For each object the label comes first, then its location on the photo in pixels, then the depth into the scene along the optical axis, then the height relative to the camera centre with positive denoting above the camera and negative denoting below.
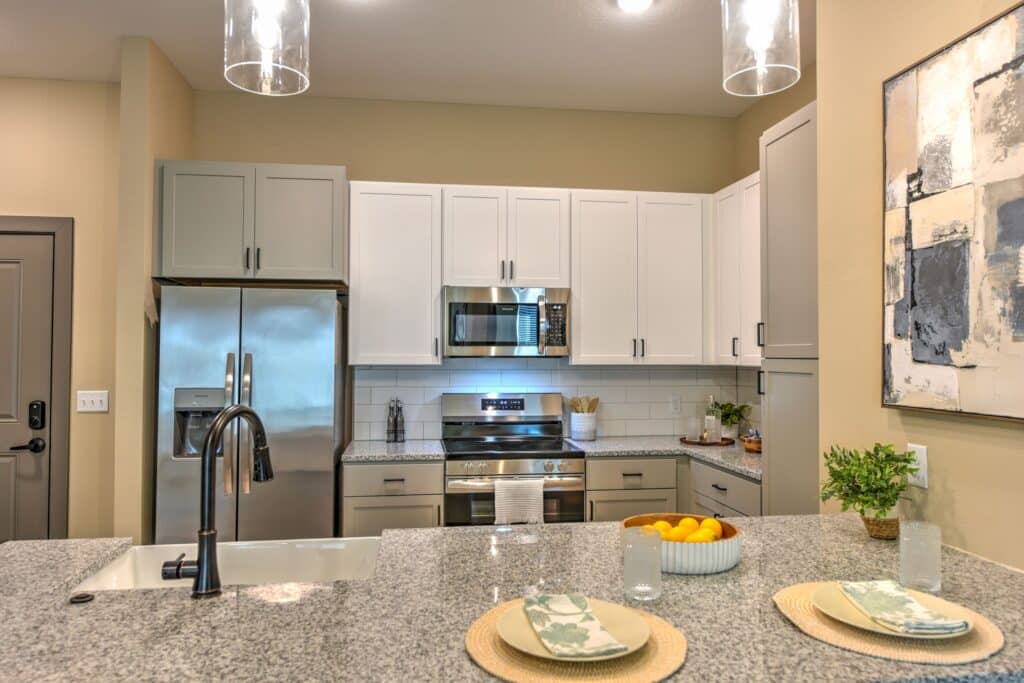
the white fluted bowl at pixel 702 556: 1.48 -0.43
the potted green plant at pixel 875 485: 1.72 -0.32
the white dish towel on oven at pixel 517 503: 3.42 -0.73
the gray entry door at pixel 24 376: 3.68 -0.12
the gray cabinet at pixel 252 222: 3.41 +0.66
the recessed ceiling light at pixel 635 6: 3.00 +1.52
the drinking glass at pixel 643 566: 1.33 -0.40
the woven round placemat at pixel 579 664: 1.01 -0.46
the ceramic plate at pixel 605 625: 1.06 -0.44
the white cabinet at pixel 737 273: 3.47 +0.44
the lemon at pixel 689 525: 1.60 -0.39
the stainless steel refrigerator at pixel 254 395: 3.25 -0.19
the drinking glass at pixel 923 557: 1.36 -0.39
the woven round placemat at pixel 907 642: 1.08 -0.46
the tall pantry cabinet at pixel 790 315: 2.40 +0.15
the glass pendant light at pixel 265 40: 1.26 +0.57
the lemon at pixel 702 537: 1.51 -0.39
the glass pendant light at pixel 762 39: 1.31 +0.60
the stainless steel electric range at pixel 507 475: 3.46 -0.60
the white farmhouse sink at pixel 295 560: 2.08 -0.62
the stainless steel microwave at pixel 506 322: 3.69 +0.18
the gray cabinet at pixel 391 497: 3.39 -0.70
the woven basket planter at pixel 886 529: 1.74 -0.43
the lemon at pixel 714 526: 1.57 -0.38
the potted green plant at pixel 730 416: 4.02 -0.34
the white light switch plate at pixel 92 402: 3.72 -0.26
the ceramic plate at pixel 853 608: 1.15 -0.44
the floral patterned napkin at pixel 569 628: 1.04 -0.44
